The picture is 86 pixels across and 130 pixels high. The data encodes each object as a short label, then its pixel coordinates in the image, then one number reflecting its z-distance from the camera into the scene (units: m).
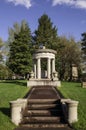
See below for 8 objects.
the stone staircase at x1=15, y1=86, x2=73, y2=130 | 5.54
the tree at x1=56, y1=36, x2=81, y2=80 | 24.15
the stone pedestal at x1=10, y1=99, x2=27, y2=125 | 5.65
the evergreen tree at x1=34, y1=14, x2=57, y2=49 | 24.80
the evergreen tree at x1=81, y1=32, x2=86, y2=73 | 19.98
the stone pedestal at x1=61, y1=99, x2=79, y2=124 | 5.69
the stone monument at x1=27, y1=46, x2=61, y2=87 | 13.14
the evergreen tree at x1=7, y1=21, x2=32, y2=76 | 20.49
